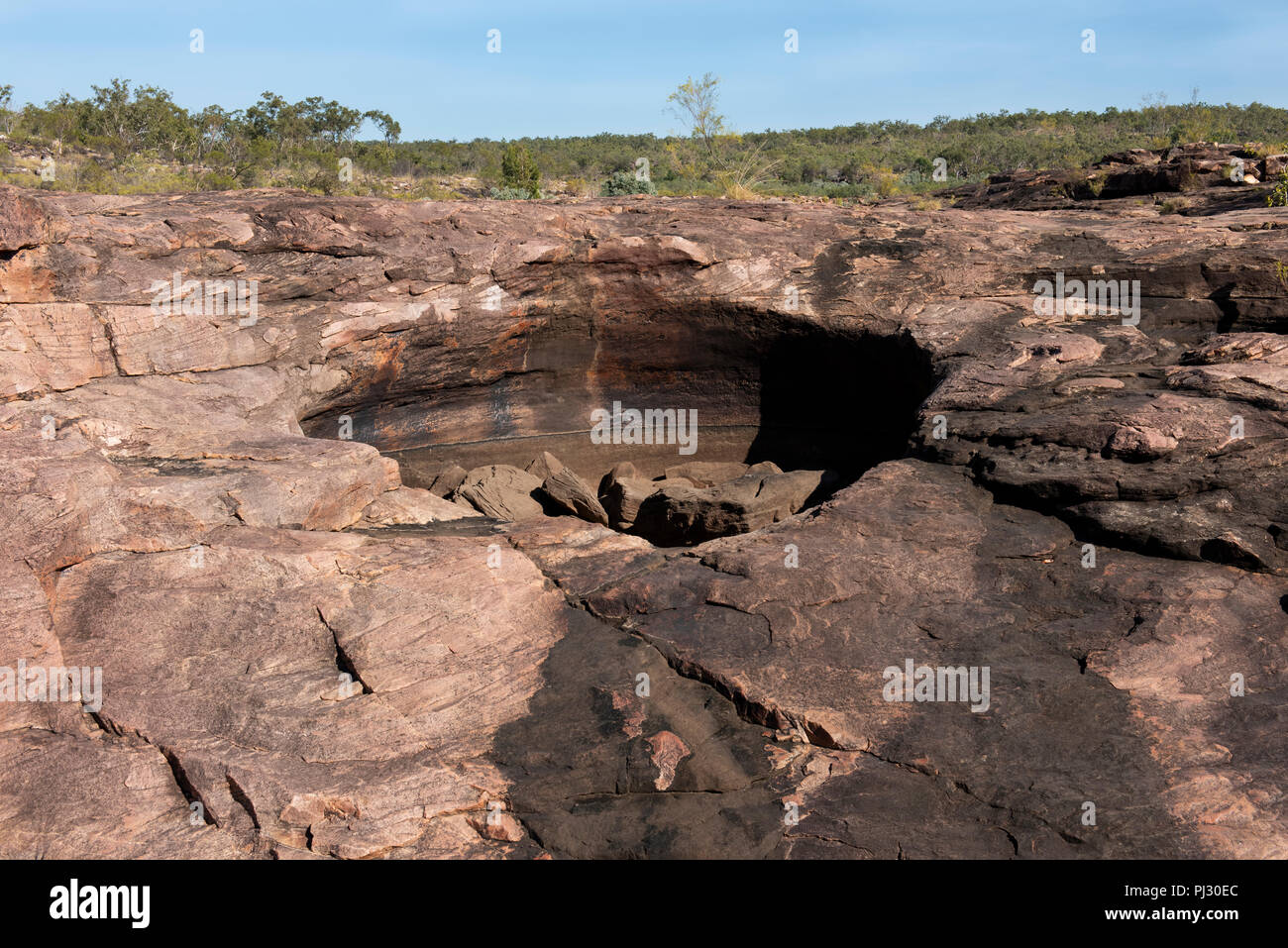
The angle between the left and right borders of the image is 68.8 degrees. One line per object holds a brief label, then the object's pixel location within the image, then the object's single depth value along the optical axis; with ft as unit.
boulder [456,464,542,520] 27.12
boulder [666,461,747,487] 32.68
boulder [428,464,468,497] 30.07
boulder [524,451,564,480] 30.61
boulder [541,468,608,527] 27.22
